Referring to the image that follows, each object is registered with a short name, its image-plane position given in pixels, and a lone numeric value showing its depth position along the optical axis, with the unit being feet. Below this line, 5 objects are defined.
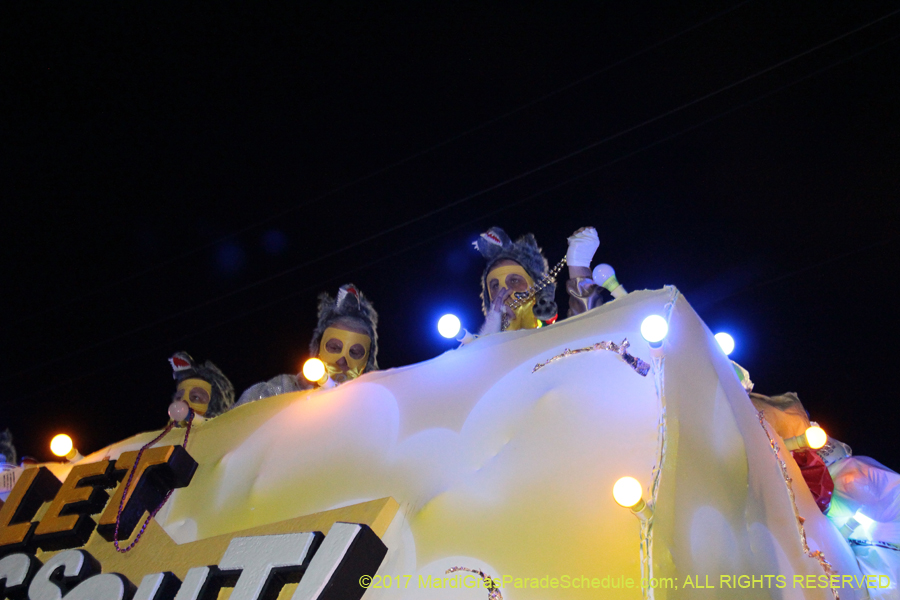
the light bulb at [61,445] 10.45
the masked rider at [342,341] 12.35
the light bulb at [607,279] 8.33
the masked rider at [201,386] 14.60
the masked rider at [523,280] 9.46
